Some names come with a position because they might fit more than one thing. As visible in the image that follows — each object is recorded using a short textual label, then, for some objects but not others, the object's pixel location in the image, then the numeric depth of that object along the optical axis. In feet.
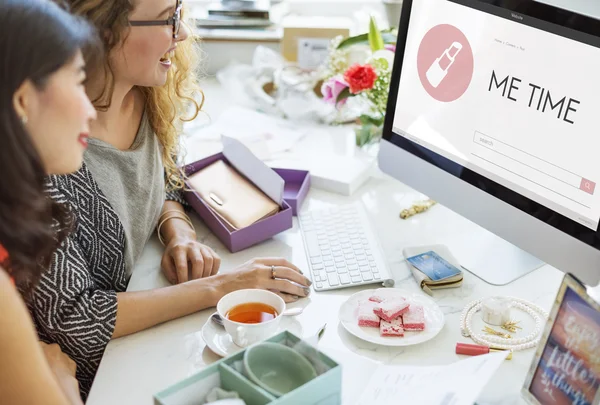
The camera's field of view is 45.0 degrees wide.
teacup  3.69
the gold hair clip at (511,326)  3.97
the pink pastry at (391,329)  3.88
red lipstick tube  3.76
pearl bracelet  3.83
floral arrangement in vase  5.97
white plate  3.84
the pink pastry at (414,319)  3.92
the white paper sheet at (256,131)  6.15
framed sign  3.00
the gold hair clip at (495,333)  3.91
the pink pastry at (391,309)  3.96
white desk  3.59
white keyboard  4.37
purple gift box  4.73
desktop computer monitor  3.75
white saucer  3.75
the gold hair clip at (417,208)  5.17
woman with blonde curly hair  3.90
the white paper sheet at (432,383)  3.02
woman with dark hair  2.75
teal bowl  3.13
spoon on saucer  3.95
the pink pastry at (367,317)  3.96
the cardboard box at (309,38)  7.19
